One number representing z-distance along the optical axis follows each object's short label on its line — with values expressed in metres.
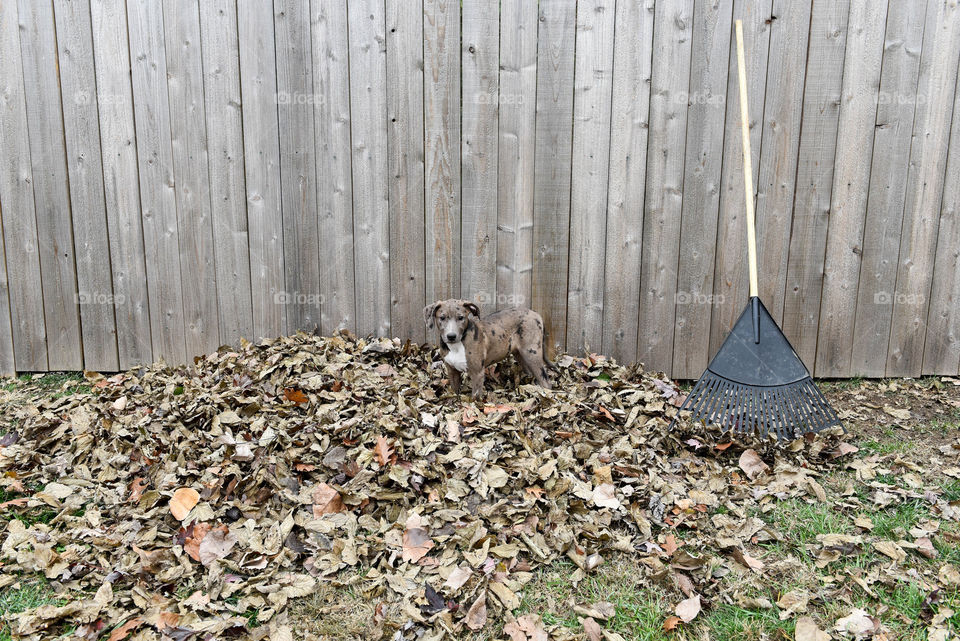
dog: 3.58
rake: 3.42
